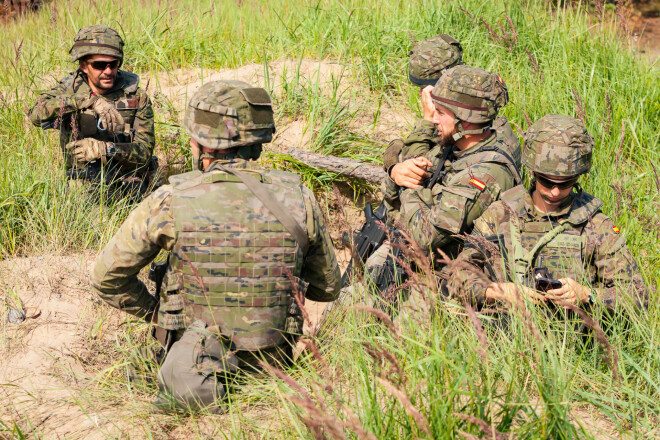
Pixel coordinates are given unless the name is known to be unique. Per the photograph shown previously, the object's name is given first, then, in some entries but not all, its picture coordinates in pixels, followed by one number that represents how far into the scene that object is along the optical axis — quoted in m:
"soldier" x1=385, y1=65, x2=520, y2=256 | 3.42
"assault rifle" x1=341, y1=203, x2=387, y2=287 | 4.56
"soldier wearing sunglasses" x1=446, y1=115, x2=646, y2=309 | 2.88
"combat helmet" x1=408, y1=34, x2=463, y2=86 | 4.31
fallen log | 5.20
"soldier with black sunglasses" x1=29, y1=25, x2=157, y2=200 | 5.01
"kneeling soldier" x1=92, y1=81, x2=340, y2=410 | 2.72
